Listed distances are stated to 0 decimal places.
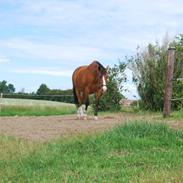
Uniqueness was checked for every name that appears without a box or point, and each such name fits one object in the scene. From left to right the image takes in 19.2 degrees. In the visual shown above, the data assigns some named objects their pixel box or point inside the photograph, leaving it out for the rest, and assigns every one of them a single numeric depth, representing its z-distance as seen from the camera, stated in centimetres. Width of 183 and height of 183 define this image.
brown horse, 1516
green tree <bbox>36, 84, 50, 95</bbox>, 4280
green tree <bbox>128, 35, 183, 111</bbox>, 2098
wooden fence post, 1475
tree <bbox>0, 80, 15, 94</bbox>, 4584
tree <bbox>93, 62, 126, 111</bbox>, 2234
